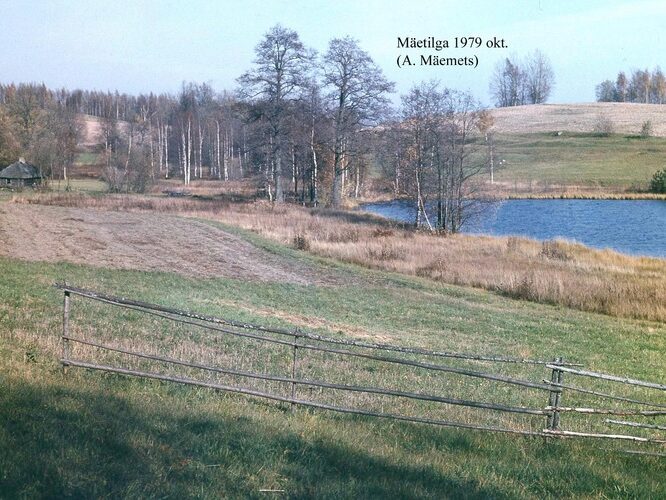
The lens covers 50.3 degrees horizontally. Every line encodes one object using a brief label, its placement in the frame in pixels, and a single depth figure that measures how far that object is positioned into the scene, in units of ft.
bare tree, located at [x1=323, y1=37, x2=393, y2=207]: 198.08
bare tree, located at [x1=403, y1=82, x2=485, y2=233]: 156.46
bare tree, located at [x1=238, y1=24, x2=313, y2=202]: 191.93
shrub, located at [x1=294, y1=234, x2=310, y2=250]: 115.03
